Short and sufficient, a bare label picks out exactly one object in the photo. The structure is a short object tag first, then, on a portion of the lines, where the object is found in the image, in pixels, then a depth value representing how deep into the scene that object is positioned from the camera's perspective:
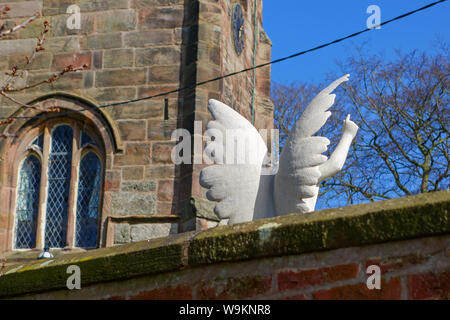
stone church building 10.45
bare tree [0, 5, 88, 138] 4.36
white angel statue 4.81
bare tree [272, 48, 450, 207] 17.17
